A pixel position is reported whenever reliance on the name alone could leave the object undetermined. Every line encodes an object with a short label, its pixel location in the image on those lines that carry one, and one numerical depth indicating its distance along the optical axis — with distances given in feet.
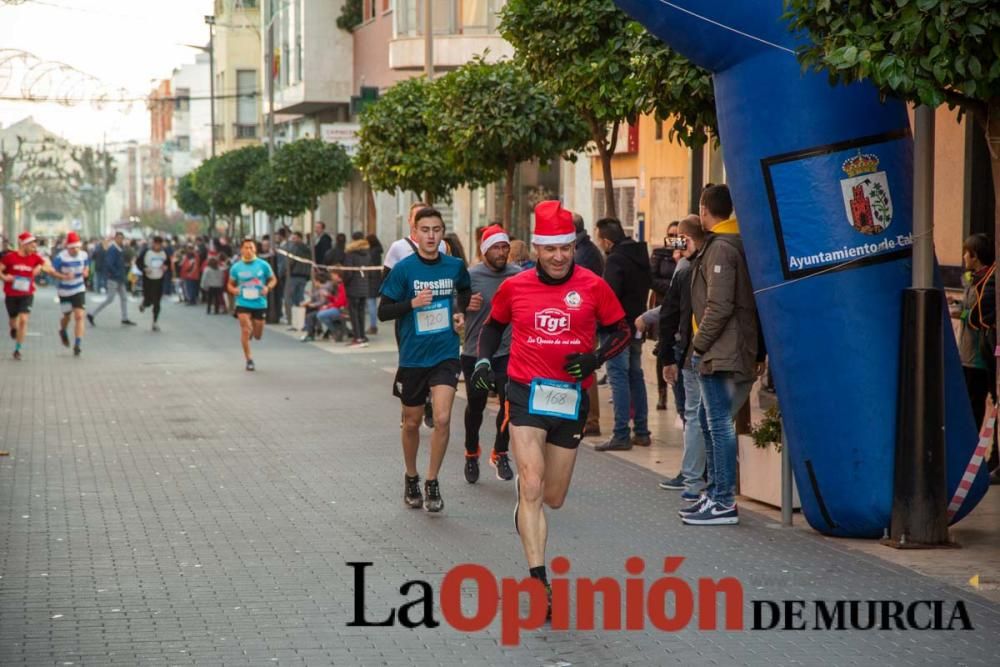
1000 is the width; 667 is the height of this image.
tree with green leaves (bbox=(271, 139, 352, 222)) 121.29
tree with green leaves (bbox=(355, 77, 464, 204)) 86.94
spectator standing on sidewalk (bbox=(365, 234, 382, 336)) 94.53
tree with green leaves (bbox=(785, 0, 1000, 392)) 27.17
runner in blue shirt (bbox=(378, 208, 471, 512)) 36.27
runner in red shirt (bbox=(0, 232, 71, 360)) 84.33
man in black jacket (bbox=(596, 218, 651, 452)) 46.01
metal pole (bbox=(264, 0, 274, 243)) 130.31
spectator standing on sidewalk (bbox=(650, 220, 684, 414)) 52.85
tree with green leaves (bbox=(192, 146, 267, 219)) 174.94
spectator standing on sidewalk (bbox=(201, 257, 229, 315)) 137.08
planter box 36.27
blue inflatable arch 32.14
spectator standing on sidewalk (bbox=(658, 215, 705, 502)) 36.32
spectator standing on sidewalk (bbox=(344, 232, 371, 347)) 93.61
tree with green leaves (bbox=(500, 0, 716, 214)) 52.54
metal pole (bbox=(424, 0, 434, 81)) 91.50
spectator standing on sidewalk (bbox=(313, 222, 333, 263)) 118.42
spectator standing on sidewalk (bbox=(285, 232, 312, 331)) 118.01
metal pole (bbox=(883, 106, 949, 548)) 31.65
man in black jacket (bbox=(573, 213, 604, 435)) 47.14
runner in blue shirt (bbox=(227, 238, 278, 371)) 76.48
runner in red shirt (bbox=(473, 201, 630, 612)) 27.20
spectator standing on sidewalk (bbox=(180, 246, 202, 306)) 158.61
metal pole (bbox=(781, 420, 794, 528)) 34.27
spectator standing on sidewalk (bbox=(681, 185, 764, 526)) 34.45
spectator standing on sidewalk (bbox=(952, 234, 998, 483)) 39.04
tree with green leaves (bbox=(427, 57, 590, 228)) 69.05
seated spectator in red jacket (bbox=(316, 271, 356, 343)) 96.89
